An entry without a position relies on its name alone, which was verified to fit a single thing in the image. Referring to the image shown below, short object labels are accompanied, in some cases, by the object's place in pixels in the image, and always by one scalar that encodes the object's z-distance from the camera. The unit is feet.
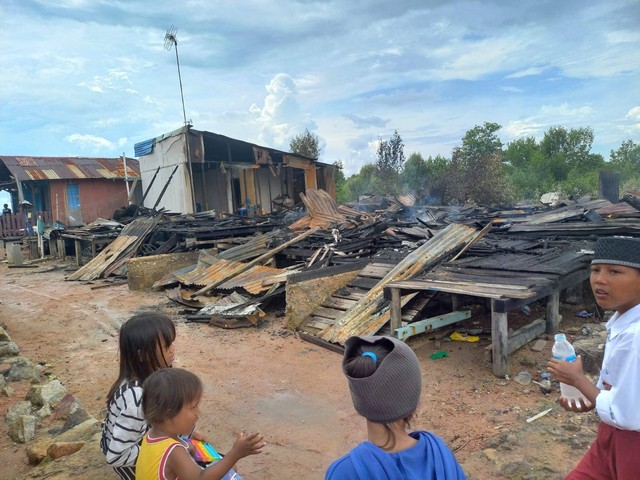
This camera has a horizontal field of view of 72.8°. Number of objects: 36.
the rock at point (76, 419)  13.28
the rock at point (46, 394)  15.23
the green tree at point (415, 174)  100.73
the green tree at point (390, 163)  104.27
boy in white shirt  5.56
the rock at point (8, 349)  20.11
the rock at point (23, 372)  17.62
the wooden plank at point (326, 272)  24.68
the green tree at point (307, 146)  112.88
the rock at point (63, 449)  10.93
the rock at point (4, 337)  21.88
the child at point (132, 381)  7.20
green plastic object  19.24
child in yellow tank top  6.08
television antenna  60.39
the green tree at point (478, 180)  83.87
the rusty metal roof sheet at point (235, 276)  29.43
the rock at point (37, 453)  11.33
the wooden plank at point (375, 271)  25.81
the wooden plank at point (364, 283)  25.17
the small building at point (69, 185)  76.38
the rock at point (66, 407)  14.27
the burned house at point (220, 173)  61.62
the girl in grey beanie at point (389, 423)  4.26
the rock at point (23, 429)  12.81
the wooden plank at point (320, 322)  23.26
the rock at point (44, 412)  14.29
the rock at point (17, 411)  13.97
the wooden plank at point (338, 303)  24.02
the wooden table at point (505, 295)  16.52
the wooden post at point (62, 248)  60.29
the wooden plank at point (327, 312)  23.70
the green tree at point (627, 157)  151.94
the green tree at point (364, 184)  109.66
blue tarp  67.19
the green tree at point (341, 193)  117.45
